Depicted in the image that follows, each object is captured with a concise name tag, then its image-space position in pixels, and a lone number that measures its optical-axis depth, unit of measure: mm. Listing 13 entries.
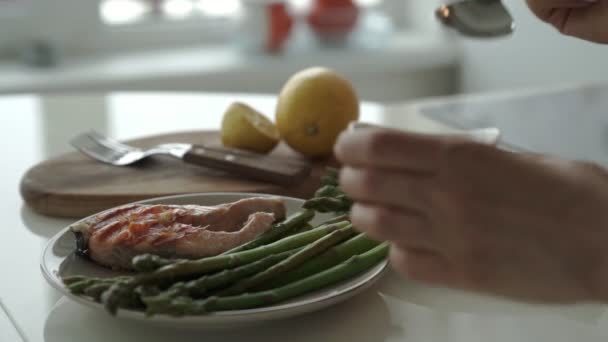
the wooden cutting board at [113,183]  1074
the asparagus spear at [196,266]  832
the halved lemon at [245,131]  1177
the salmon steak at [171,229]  895
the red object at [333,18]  2231
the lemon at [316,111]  1165
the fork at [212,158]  1100
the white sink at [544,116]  1274
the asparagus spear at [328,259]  871
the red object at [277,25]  2185
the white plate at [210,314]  823
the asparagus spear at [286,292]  819
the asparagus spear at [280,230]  899
